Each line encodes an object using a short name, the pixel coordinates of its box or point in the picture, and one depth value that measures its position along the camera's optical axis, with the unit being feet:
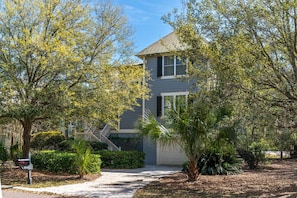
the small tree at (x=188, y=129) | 41.86
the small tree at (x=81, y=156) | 47.44
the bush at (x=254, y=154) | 61.21
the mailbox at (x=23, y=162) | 43.20
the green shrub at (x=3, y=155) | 58.22
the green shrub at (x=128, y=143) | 78.78
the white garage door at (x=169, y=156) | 74.54
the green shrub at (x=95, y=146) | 75.67
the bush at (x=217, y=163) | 51.39
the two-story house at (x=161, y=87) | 71.74
